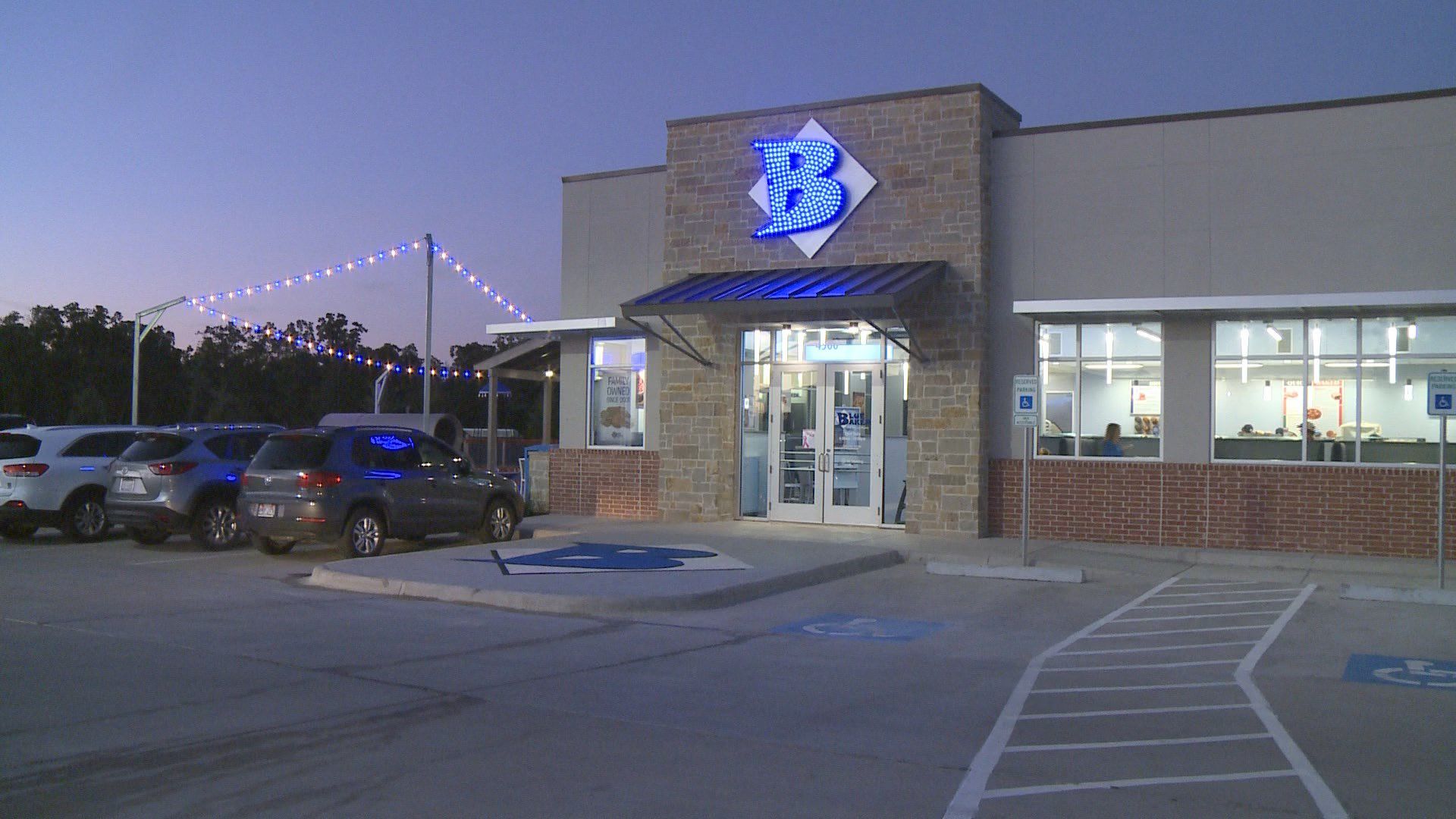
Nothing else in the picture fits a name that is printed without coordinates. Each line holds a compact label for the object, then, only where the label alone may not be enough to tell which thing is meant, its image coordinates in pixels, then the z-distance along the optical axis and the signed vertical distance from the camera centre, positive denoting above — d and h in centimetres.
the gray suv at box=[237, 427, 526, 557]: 1476 -72
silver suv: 1606 -72
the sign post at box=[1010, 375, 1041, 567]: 1466 +46
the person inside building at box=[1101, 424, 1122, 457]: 1761 +7
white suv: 1658 -72
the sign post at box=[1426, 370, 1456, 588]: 1291 +58
